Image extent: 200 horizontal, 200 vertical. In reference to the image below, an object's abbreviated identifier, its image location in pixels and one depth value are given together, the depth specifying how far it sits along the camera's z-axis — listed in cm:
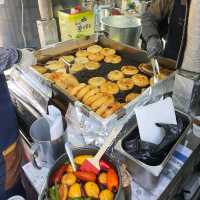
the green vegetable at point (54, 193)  70
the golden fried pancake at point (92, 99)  116
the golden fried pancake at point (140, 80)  138
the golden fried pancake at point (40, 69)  142
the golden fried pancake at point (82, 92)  121
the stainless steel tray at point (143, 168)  76
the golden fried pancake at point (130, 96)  124
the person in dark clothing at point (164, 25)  146
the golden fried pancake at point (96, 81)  136
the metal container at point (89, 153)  70
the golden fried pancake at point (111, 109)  102
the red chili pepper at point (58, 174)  76
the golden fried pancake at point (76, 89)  121
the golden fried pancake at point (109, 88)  131
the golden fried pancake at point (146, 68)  145
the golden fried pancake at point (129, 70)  148
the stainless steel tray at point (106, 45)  95
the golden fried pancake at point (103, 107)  104
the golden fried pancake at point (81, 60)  156
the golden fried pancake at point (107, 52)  164
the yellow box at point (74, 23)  186
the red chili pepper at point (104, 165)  80
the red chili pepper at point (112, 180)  73
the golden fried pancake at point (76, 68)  149
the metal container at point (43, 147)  87
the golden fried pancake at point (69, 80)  131
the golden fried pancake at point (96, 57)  161
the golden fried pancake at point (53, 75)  133
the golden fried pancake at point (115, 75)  143
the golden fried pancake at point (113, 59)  159
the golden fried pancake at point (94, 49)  167
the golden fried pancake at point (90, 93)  120
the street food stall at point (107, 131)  77
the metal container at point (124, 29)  166
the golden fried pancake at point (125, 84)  136
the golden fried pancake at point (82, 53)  162
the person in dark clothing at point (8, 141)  89
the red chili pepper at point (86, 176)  76
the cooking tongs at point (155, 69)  124
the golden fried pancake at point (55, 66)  147
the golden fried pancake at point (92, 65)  154
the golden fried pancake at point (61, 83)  128
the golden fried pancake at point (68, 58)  155
